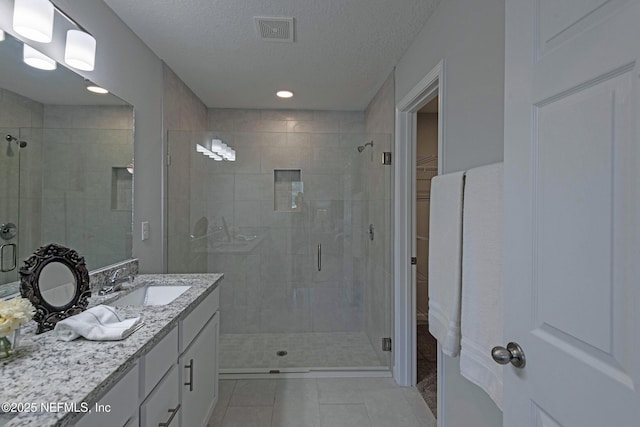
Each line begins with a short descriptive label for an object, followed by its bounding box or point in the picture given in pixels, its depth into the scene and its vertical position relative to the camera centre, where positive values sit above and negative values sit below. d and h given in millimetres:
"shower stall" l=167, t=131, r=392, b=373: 3188 -236
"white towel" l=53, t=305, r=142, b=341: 1157 -408
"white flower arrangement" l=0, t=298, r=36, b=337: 969 -304
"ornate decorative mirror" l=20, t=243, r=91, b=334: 1232 -282
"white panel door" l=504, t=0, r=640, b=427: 622 +7
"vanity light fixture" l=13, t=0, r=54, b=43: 1293 +757
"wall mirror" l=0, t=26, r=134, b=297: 1297 +214
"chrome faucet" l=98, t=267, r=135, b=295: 1749 -383
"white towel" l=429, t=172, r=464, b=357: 1430 -209
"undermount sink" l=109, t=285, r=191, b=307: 1987 -484
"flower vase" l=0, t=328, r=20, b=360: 1014 -402
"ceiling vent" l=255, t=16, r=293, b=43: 2014 +1138
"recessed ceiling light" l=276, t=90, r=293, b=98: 3180 +1137
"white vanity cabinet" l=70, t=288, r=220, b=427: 1056 -678
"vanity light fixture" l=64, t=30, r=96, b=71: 1587 +772
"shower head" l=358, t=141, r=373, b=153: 3158 +618
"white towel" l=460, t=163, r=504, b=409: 1181 -231
